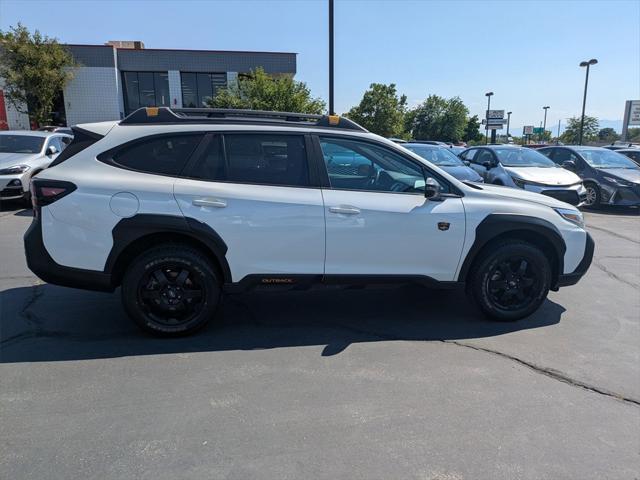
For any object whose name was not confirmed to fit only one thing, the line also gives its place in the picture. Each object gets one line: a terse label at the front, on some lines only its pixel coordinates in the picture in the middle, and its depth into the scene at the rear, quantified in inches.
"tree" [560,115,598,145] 2267.0
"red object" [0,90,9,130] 1162.0
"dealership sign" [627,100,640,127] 1625.2
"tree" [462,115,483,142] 2760.6
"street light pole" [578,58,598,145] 1293.1
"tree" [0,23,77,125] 1018.7
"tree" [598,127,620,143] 2573.8
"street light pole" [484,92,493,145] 1906.1
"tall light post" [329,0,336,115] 510.3
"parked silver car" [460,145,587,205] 428.1
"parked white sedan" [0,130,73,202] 378.6
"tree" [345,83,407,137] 1386.6
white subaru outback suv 146.5
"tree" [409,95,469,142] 2303.2
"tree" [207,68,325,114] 713.0
